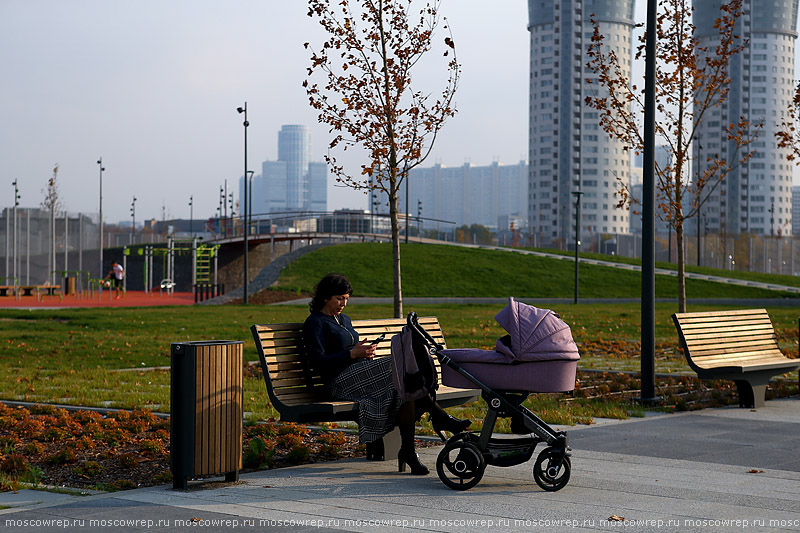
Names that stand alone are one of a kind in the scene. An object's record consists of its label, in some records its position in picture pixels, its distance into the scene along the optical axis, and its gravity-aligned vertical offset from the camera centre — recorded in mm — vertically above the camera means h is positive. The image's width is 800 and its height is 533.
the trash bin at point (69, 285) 49438 -1769
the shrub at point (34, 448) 7754 -1589
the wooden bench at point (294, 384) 7051 -1011
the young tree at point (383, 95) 15562 +2504
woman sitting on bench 6875 -909
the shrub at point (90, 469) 7015 -1596
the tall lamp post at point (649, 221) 11039 +359
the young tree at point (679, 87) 17953 +3117
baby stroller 6395 -868
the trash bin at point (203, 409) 6398 -1054
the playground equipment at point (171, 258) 47388 -387
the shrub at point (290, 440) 7948 -1567
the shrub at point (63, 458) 7422 -1583
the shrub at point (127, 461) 7238 -1567
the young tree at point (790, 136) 18469 +2282
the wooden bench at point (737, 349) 10680 -1150
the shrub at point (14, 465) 7106 -1583
